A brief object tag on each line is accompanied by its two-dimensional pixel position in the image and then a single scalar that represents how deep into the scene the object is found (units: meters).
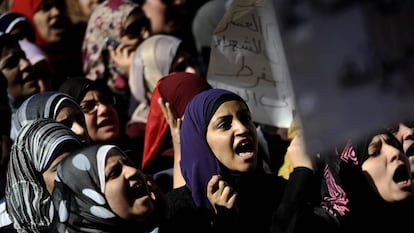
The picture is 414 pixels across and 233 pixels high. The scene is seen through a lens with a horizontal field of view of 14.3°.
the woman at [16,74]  7.89
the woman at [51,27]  9.44
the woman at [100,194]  5.53
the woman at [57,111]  6.78
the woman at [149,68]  8.49
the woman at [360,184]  6.15
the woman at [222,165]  6.16
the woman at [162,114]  7.29
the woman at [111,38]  9.09
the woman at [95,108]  7.53
